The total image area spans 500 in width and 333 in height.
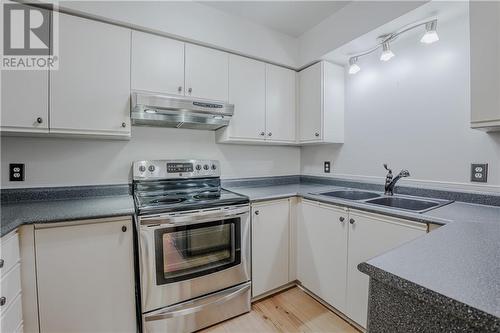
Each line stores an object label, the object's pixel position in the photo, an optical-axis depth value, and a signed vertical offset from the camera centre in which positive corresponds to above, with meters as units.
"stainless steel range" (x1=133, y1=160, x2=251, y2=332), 1.40 -0.61
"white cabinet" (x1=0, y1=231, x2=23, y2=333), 1.01 -0.57
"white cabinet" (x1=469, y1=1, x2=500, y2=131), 1.12 +0.50
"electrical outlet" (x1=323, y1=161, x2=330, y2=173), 2.46 -0.04
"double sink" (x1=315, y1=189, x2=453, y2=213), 1.59 -0.28
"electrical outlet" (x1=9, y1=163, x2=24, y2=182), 1.55 -0.06
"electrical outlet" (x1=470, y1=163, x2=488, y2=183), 1.45 -0.06
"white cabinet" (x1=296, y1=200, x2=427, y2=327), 1.37 -0.59
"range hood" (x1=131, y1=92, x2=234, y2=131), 1.59 +0.39
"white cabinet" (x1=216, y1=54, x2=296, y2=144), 2.07 +0.58
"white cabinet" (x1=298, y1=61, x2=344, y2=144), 2.20 +0.59
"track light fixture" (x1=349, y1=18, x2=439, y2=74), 1.46 +0.91
